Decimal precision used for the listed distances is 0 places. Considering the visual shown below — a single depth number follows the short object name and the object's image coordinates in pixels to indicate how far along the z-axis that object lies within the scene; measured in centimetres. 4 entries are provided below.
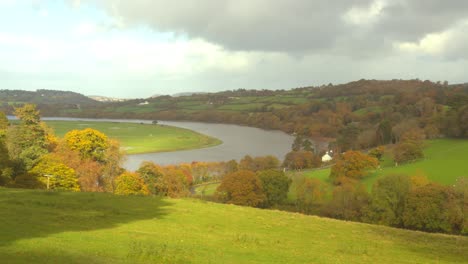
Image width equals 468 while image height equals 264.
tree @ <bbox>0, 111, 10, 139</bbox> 5336
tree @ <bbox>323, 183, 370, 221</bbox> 5209
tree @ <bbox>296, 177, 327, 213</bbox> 5750
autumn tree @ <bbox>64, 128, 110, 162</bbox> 5056
